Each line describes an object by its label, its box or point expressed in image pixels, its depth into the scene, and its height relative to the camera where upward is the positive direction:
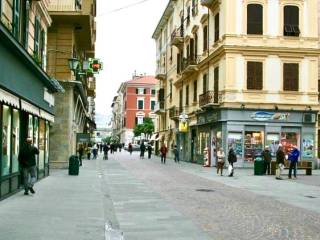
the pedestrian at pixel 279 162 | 26.30 -1.13
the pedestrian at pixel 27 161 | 15.41 -0.67
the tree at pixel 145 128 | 106.24 +1.90
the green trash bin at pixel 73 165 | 25.92 -1.30
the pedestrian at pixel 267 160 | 29.60 -1.15
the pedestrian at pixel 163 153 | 44.31 -1.22
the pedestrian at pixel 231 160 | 27.80 -1.09
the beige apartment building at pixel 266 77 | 35.12 +3.99
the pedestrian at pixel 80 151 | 37.16 -0.93
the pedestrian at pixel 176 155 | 45.34 -1.41
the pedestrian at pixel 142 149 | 53.63 -1.09
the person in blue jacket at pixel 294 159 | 26.75 -1.03
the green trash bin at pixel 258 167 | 29.31 -1.51
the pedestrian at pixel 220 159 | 29.06 -1.10
